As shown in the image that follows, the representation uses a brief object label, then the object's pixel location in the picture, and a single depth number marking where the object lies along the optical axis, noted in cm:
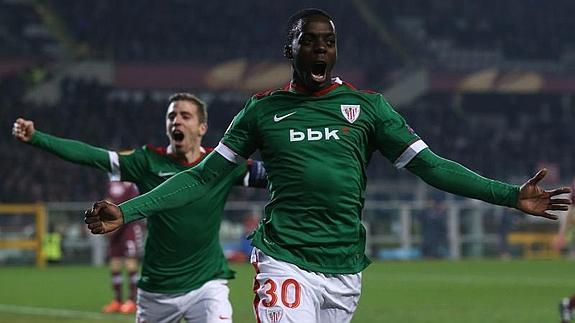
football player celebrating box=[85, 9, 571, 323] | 1137
